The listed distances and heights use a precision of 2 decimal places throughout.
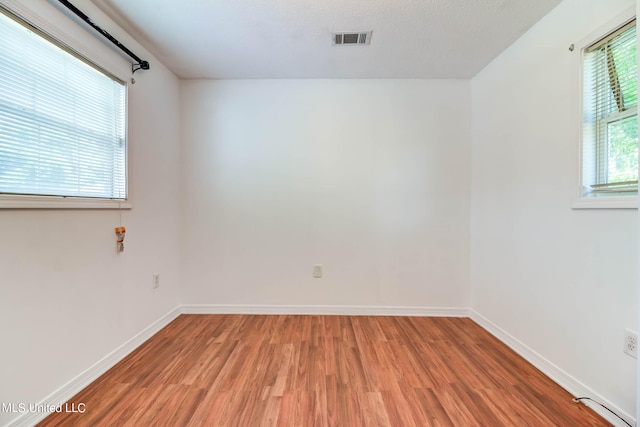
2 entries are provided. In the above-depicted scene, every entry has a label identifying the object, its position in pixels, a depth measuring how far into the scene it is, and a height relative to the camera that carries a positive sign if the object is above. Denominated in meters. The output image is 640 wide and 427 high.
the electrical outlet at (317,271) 2.74 -0.65
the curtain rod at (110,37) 1.48 +1.18
